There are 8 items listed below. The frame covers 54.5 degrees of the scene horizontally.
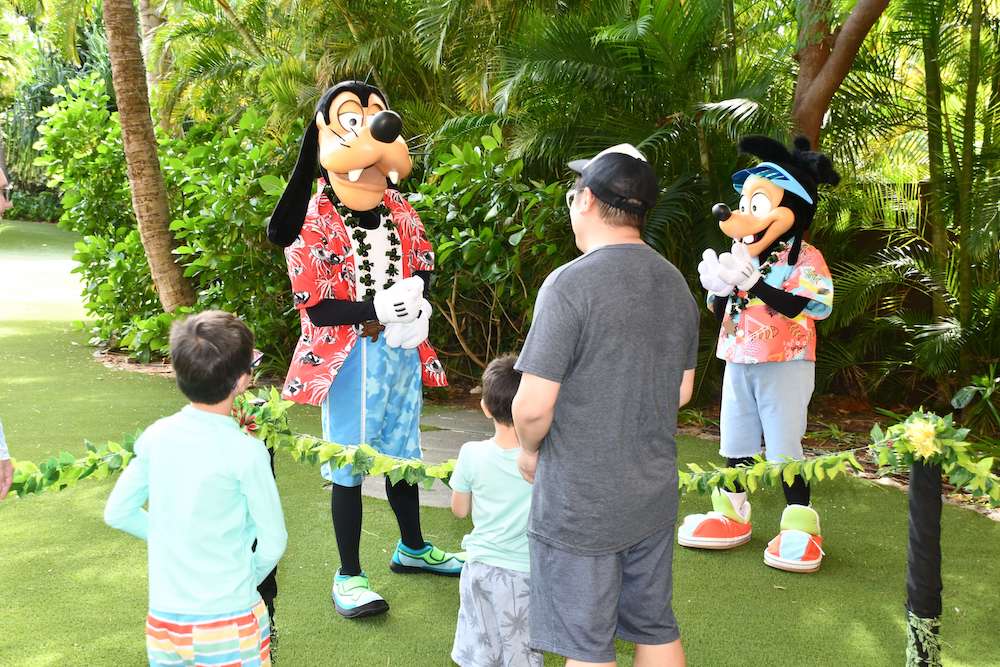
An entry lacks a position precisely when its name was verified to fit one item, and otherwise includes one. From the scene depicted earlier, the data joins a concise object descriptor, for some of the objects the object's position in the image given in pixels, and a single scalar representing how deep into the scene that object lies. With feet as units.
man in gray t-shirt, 7.02
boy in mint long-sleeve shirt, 6.88
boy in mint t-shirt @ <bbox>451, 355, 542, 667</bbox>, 8.52
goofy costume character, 10.84
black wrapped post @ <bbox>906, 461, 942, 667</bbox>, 8.34
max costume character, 12.46
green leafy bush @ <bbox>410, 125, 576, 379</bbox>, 20.22
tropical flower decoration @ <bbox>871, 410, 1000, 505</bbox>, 8.16
